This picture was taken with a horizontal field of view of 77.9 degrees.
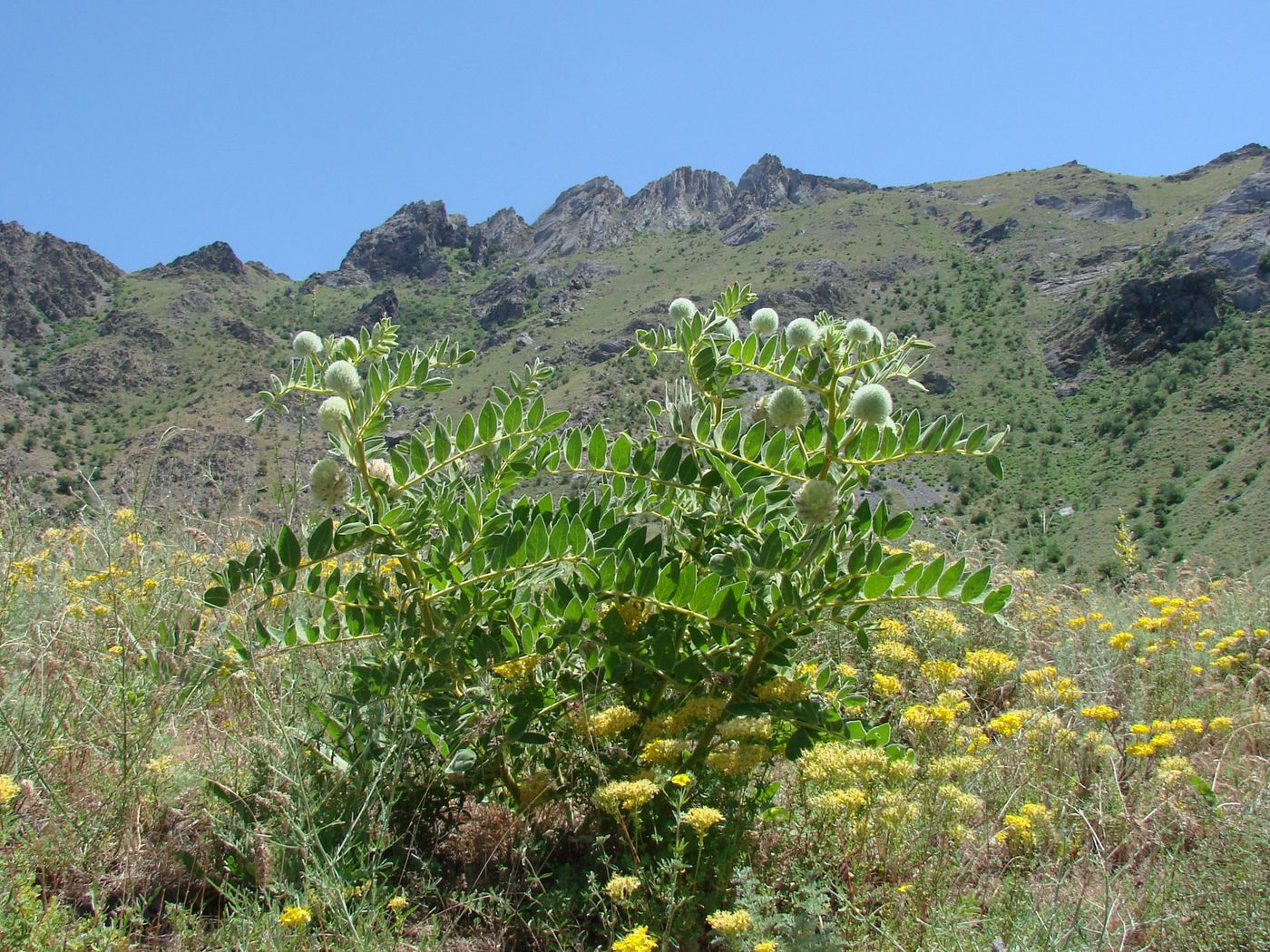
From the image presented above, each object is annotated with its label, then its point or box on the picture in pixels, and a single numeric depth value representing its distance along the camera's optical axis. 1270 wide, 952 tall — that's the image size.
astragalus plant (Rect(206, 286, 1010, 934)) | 1.80
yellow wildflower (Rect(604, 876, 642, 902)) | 1.66
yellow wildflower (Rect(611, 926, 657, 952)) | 1.52
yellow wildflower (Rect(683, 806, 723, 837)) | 1.71
